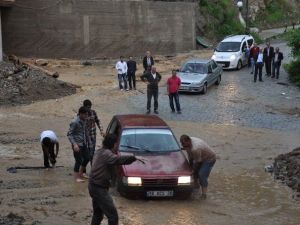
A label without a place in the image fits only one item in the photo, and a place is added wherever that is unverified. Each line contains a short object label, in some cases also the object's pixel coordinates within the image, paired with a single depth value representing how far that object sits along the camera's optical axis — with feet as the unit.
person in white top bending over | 45.16
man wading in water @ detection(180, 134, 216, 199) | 39.09
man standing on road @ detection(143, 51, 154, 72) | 90.44
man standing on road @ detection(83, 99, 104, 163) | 41.78
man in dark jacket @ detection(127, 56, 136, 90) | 85.97
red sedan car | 38.06
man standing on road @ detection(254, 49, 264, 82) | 93.97
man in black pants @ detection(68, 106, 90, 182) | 40.83
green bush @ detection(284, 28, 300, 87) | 97.81
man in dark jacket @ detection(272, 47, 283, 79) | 97.13
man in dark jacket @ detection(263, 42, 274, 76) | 98.53
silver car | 85.61
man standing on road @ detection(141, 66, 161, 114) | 72.90
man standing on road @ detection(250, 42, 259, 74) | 100.22
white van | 106.52
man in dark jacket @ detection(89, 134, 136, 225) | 28.14
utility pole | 158.10
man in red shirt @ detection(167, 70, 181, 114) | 73.82
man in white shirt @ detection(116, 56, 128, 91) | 86.12
